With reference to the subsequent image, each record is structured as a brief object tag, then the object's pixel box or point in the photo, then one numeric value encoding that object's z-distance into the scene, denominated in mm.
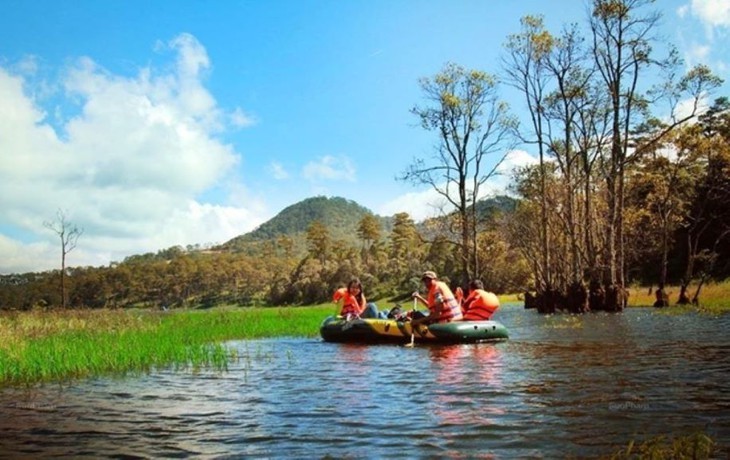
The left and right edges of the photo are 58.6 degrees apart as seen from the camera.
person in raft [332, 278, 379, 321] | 19125
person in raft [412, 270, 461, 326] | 16016
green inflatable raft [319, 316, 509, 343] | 15867
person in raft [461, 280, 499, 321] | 16969
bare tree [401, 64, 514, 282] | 35875
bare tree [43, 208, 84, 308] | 42594
